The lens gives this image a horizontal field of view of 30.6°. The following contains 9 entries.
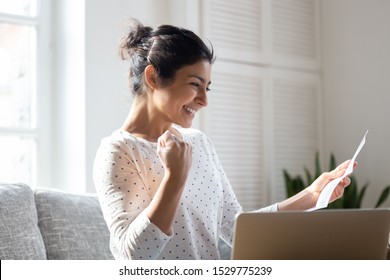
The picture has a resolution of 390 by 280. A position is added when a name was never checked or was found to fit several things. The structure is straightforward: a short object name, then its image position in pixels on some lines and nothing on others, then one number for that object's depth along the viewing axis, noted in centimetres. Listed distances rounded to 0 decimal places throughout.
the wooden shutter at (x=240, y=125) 388
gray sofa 220
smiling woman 173
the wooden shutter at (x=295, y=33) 422
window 336
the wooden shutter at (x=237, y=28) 386
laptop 134
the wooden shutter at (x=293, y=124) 420
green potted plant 394
